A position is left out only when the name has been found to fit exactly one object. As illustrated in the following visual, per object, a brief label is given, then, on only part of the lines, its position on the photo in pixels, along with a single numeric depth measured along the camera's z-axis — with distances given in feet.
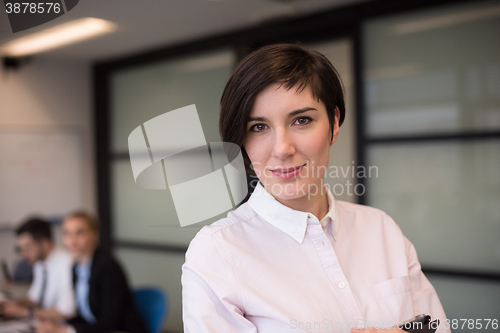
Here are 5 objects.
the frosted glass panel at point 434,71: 5.70
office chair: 6.22
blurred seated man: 7.07
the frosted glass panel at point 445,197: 5.76
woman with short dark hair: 2.22
